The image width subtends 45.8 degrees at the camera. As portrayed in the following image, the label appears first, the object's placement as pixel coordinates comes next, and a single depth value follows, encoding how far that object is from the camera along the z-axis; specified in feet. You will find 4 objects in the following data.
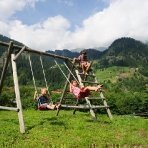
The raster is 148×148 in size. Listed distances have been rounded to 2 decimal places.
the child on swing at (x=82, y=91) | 25.18
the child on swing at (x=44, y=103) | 26.18
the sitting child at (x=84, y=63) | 33.43
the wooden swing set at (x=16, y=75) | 23.45
